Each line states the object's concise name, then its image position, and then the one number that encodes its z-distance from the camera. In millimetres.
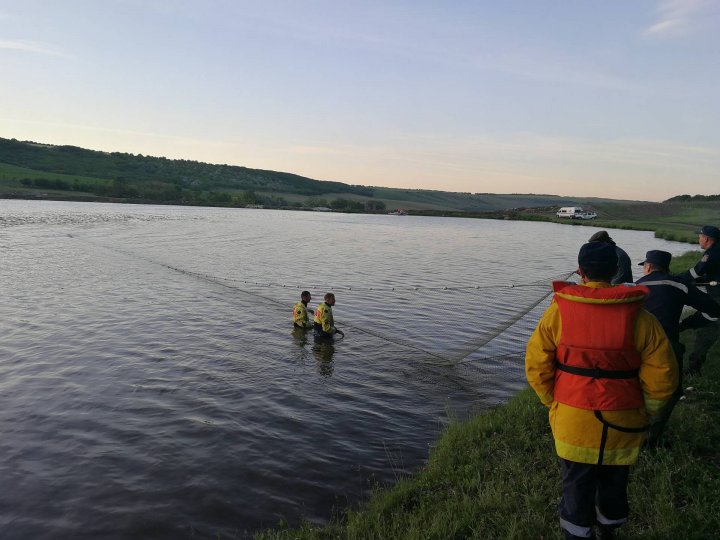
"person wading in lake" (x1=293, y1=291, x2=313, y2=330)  17562
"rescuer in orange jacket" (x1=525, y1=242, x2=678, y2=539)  4238
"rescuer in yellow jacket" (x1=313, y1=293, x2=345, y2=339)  16203
